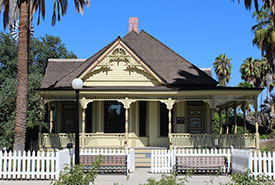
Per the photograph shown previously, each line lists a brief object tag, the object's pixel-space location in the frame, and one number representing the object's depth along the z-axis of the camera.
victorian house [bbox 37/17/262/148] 17.64
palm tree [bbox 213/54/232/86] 52.50
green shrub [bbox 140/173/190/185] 6.04
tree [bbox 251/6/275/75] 27.27
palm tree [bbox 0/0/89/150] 13.47
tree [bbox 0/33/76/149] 24.70
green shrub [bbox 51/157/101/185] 6.39
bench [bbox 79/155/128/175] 13.05
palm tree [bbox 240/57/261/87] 45.97
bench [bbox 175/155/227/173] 13.05
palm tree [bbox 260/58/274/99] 45.47
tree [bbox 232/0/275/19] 16.75
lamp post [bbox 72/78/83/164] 10.90
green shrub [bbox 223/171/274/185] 6.37
